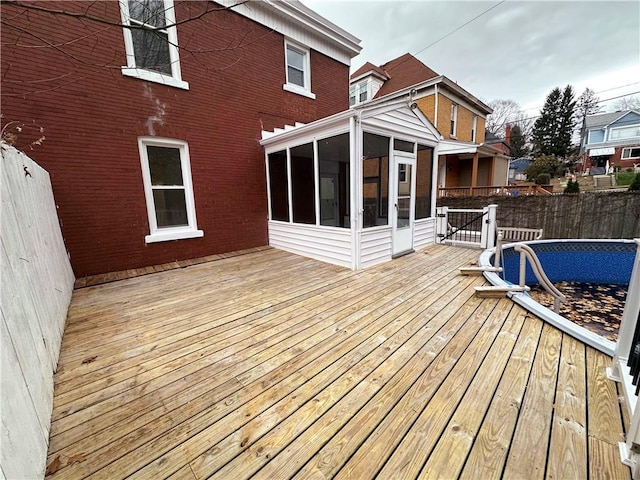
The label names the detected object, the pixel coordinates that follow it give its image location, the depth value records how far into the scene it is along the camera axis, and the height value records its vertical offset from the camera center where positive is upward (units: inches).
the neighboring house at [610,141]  975.6 +177.3
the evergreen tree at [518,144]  1269.7 +218.7
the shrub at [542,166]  792.9 +66.2
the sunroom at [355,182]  173.6 +8.2
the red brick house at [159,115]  149.3 +56.4
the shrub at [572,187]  398.9 -0.2
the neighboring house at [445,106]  462.0 +162.1
